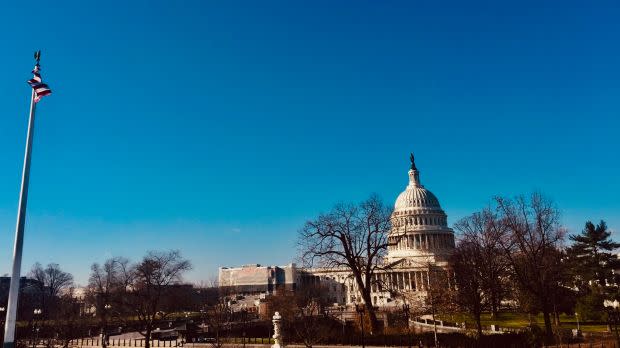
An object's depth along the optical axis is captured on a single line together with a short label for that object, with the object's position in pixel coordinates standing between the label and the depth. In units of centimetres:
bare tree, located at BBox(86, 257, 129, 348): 7889
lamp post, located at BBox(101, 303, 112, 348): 4399
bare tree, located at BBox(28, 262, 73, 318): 8944
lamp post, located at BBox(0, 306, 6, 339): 5012
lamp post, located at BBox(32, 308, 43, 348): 4875
